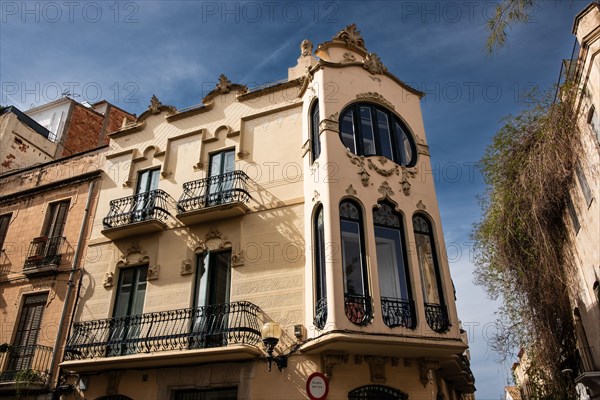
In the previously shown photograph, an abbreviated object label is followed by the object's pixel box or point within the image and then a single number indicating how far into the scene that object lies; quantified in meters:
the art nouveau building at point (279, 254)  10.42
